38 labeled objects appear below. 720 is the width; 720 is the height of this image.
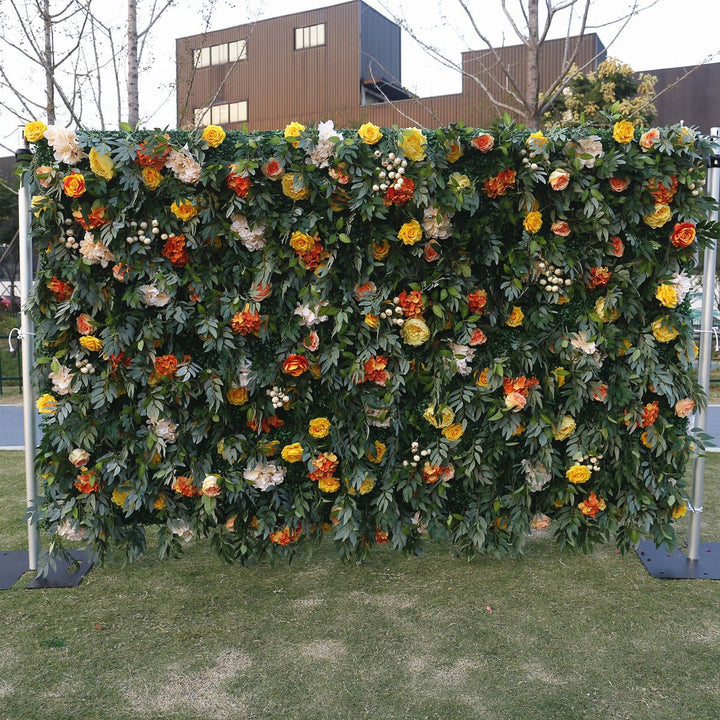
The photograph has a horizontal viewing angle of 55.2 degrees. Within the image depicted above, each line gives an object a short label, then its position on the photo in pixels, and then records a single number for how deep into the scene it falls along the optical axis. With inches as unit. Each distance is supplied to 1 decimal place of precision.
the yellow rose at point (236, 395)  126.3
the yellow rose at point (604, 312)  123.8
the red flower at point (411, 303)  122.0
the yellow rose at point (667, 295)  120.8
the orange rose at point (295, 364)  122.0
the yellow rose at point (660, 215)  120.4
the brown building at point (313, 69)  754.2
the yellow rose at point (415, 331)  122.7
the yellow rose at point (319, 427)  126.3
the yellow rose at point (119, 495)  128.9
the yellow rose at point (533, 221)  120.0
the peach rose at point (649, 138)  118.3
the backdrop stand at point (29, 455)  123.6
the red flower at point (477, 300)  123.2
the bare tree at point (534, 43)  217.2
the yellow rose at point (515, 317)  125.3
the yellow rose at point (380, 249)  121.5
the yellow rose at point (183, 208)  118.0
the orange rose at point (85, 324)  121.1
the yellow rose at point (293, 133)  117.6
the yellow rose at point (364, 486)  128.0
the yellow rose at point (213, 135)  117.3
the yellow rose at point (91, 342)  120.3
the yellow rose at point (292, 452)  126.2
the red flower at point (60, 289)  120.5
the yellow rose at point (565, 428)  127.3
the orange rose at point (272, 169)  118.0
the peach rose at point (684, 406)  126.7
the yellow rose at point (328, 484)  127.2
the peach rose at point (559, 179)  117.6
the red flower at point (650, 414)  125.7
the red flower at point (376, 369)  123.4
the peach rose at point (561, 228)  121.8
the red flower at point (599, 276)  122.9
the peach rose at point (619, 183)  120.6
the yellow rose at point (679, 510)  131.0
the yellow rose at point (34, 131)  117.6
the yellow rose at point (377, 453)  128.1
